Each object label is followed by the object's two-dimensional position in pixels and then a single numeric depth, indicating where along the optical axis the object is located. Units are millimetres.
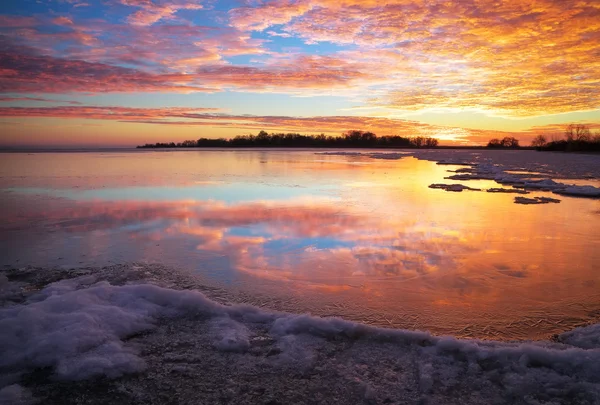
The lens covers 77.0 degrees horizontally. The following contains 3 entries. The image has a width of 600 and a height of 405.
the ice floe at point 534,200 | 9203
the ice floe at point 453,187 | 11730
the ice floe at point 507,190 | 11344
